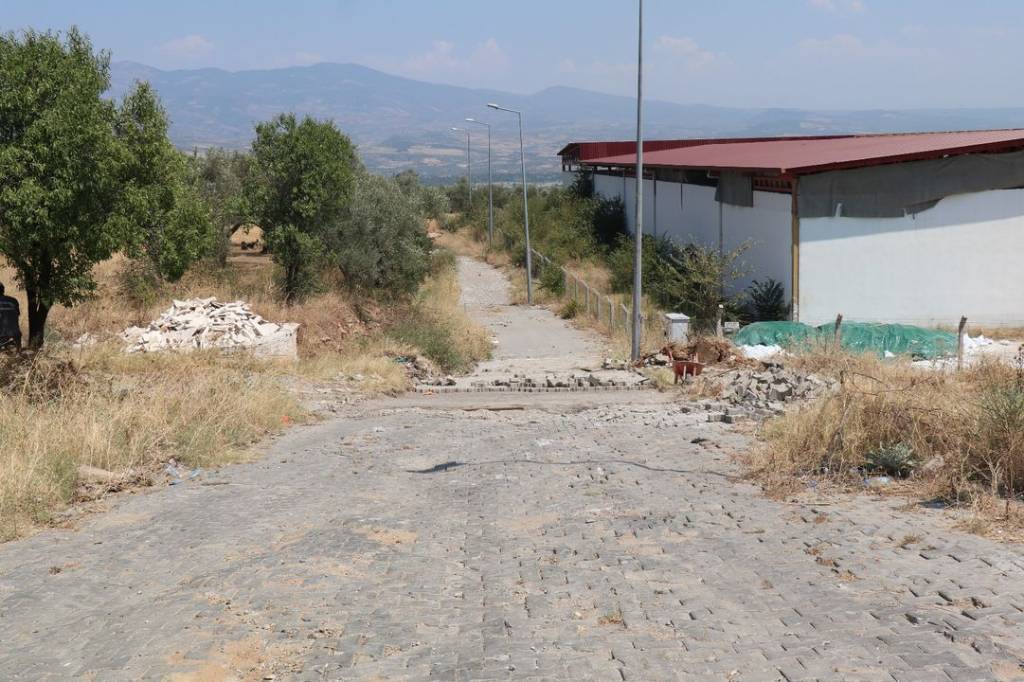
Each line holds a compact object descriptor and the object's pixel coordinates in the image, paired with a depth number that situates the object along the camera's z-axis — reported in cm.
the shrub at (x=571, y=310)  3428
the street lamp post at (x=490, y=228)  5831
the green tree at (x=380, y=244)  3045
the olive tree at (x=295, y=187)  2750
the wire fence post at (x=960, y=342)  1719
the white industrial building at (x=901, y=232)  2478
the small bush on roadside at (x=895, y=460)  923
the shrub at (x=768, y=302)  2547
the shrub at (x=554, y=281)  3975
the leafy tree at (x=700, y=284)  2678
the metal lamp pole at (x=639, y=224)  2172
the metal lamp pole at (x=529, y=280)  3709
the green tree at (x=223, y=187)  2934
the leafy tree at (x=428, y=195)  5675
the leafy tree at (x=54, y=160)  1339
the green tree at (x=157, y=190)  1537
